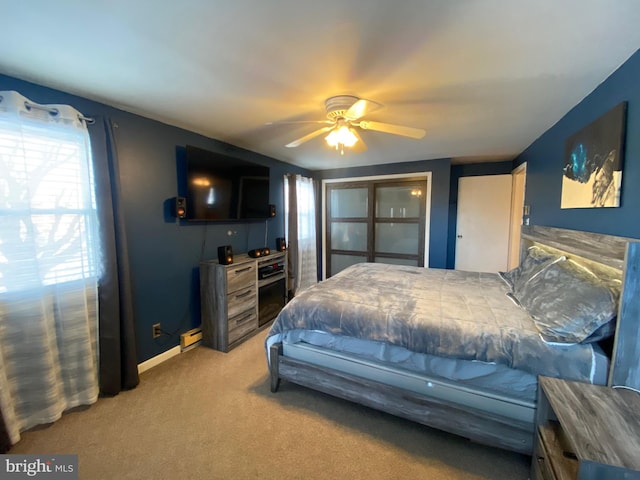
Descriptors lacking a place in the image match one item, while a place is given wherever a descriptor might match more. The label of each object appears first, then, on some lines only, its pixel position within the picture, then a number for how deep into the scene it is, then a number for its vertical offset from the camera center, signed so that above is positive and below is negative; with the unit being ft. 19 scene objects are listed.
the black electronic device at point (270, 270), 10.58 -2.22
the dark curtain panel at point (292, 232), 13.93 -0.79
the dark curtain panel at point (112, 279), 6.37 -1.54
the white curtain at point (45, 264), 5.20 -1.01
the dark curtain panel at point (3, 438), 4.92 -4.19
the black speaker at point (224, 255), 8.97 -1.29
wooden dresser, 8.79 -2.93
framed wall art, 4.99 +1.18
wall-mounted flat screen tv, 8.70 +1.14
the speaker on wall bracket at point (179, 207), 8.41 +0.35
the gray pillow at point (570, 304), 4.43 -1.66
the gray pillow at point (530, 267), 6.86 -1.42
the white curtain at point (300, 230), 13.99 -0.74
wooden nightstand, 2.96 -2.72
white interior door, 13.57 -0.34
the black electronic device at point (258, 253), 10.62 -1.46
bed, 4.43 -2.41
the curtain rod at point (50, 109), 5.32 +2.33
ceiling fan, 6.11 +2.49
